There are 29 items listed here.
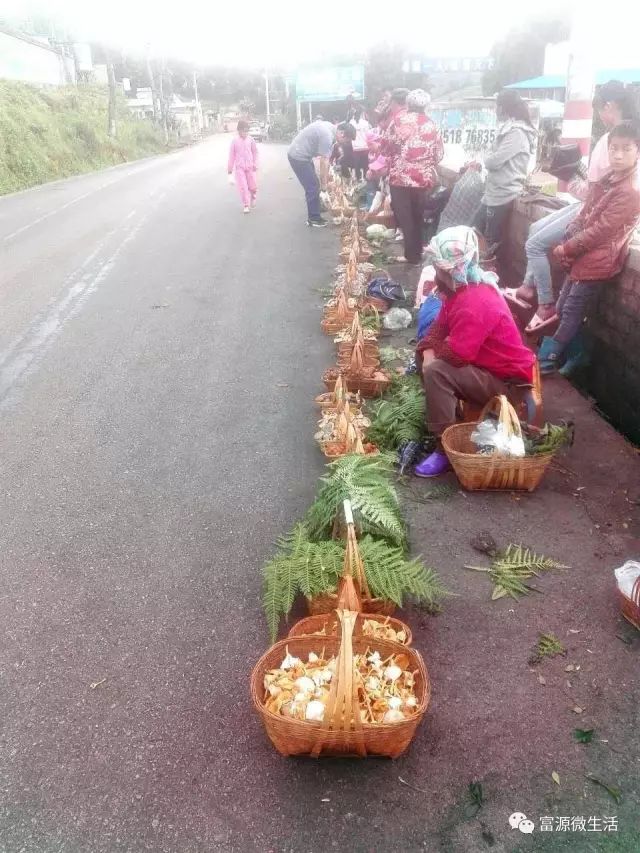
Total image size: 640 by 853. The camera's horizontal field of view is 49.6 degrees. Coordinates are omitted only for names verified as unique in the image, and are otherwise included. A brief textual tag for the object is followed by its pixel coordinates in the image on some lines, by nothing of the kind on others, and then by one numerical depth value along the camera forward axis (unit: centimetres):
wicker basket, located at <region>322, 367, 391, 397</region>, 537
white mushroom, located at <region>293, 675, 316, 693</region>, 260
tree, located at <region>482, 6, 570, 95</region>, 3678
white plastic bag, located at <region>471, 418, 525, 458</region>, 403
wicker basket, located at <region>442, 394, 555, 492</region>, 401
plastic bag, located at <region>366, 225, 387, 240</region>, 1080
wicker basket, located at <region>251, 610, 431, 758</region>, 236
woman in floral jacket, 838
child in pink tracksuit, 1331
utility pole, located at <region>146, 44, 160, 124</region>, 4484
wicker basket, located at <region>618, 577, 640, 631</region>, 302
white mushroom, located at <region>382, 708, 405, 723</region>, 247
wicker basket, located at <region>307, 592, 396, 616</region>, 312
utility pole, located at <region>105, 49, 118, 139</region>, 3528
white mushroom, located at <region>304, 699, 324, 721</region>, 247
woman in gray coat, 712
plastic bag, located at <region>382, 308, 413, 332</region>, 699
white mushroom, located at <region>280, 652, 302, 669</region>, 274
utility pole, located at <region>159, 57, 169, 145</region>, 4697
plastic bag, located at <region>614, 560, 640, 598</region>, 307
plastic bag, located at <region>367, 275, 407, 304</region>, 759
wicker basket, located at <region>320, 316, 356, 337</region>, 680
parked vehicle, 5978
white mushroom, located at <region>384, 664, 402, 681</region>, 266
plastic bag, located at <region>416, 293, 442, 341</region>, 548
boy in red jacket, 458
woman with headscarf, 423
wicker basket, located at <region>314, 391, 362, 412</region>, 500
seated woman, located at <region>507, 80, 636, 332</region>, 534
